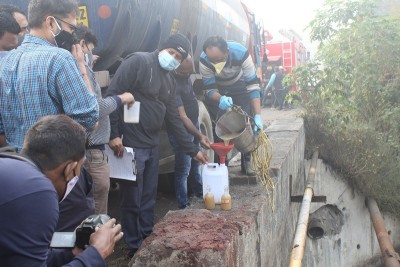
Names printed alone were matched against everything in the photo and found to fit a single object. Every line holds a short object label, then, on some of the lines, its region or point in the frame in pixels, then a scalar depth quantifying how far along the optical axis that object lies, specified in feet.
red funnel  10.64
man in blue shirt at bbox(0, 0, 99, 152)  7.77
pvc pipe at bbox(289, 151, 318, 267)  9.98
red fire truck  71.77
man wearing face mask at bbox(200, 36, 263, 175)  14.07
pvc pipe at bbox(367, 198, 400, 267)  16.15
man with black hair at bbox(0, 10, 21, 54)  9.67
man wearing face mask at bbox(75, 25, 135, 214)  9.70
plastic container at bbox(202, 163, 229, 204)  10.27
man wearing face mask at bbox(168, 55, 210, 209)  13.64
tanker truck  12.06
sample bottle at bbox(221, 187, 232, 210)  9.82
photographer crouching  4.61
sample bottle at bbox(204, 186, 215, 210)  10.00
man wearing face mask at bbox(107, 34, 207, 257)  11.26
